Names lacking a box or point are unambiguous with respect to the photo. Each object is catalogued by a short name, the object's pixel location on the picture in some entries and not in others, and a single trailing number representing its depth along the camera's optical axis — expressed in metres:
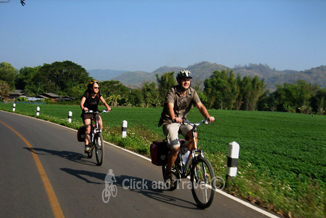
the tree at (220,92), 113.88
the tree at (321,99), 113.86
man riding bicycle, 5.21
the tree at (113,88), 103.19
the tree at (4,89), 100.68
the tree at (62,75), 114.31
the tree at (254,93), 117.94
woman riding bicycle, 8.27
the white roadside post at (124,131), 12.31
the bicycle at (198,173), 4.62
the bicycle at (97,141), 7.71
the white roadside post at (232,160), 5.98
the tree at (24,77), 122.53
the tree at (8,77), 127.22
